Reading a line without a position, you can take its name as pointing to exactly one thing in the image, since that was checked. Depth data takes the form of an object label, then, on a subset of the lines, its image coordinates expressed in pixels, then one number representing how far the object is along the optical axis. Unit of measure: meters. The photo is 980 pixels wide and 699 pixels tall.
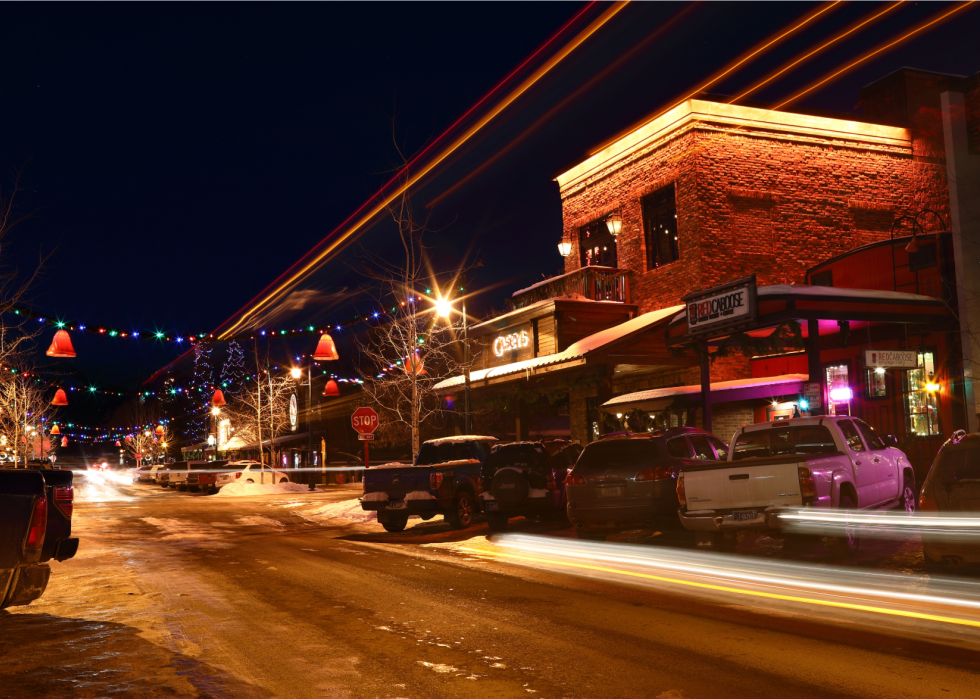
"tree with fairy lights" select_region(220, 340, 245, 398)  62.62
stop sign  22.69
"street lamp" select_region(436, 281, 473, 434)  24.53
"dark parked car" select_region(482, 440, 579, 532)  16.52
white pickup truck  10.51
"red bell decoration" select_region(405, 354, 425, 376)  25.53
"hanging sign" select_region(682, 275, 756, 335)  16.53
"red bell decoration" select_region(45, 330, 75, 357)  23.14
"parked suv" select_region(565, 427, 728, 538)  13.12
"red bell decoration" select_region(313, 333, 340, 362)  26.36
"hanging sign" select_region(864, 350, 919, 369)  15.91
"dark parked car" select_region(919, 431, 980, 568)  8.49
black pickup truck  6.70
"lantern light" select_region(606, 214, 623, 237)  27.75
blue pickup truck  17.12
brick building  24.83
